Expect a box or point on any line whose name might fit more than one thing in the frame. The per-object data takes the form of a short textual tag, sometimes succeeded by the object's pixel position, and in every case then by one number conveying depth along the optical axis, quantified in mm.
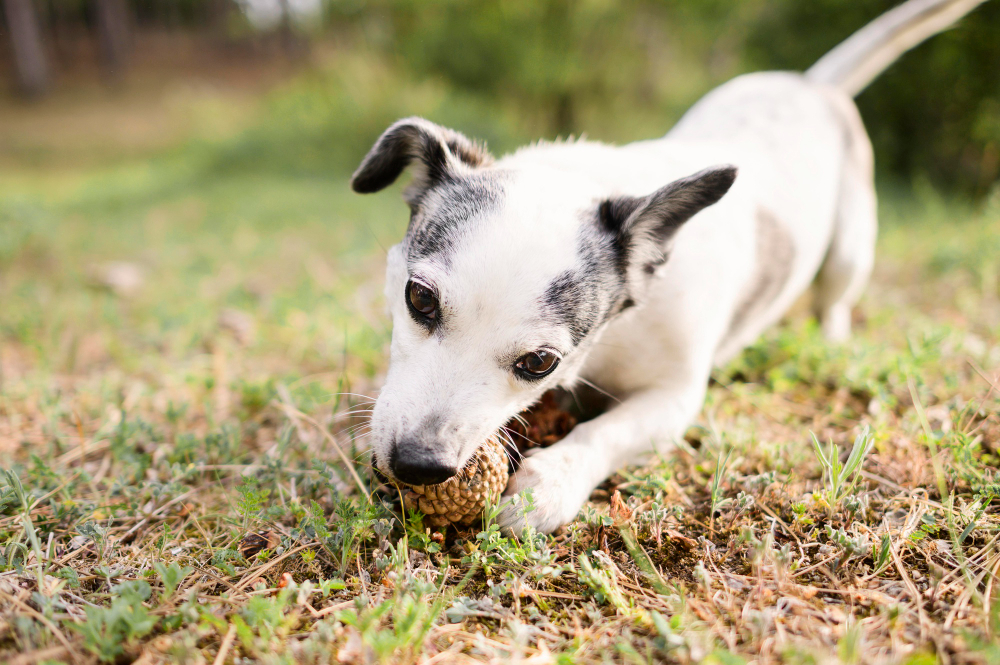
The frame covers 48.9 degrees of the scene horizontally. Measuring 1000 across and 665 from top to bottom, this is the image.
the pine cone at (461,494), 438
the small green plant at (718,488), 455
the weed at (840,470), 449
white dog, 446
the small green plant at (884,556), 422
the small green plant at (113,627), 376
